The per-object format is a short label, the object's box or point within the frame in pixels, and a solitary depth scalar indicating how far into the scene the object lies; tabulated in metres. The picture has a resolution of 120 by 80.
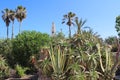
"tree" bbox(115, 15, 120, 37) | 19.39
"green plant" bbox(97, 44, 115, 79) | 7.16
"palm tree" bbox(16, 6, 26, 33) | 19.28
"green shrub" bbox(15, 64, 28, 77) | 11.28
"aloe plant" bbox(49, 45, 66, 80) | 7.16
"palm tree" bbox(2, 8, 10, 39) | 19.78
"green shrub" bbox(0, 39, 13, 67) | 13.27
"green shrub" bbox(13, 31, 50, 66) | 12.40
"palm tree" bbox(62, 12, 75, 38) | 20.35
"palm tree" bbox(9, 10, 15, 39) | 19.75
